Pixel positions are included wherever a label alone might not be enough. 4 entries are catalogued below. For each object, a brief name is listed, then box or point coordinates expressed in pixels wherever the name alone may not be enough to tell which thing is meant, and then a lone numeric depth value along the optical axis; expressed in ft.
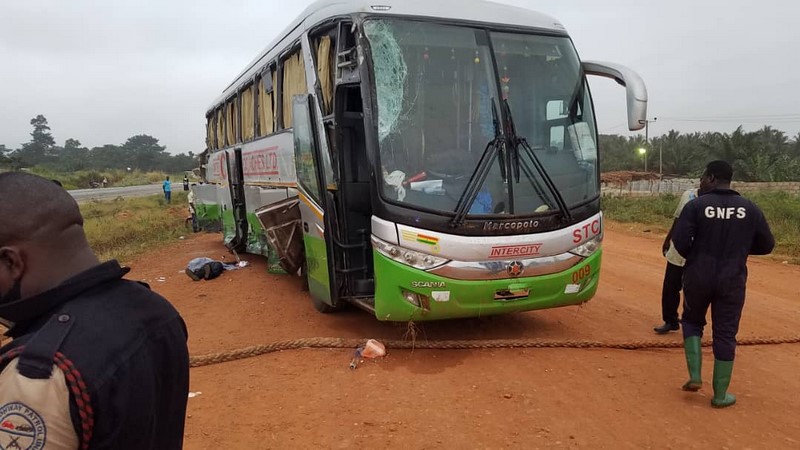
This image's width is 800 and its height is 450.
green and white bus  16.14
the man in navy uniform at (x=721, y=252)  13.17
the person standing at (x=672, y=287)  18.79
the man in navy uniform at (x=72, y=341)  3.64
